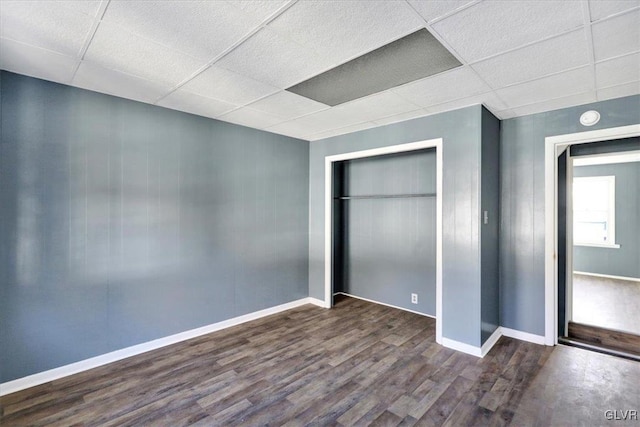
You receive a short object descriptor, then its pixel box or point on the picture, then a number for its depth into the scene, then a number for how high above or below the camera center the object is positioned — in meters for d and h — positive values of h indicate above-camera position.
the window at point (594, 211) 6.53 +0.14
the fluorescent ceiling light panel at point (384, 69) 2.03 +1.14
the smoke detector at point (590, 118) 2.95 +0.98
